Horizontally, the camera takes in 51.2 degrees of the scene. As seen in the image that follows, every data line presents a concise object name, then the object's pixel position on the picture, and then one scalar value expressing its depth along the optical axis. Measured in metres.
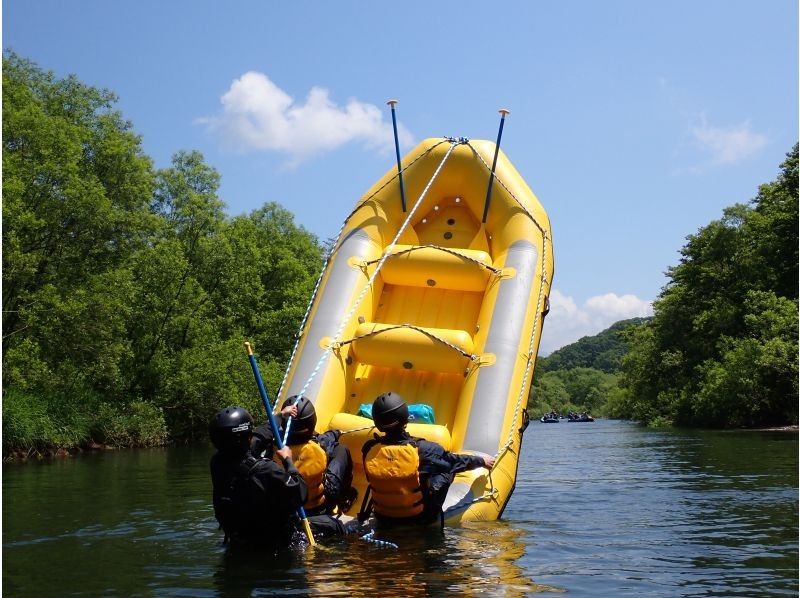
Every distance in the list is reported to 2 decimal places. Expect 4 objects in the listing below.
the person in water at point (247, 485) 4.52
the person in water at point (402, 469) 5.10
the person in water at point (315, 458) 5.10
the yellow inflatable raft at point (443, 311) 6.27
